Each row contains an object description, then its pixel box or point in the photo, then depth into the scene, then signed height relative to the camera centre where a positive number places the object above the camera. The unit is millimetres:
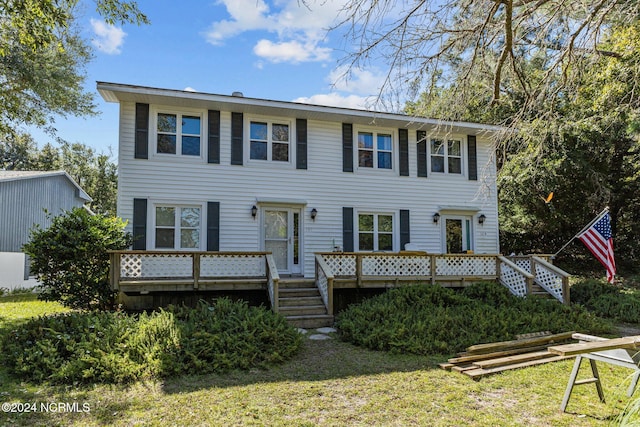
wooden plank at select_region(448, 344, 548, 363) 5914 -1692
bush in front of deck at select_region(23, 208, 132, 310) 8297 -316
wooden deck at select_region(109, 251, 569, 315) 8750 -682
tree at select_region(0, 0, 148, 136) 7160 +5192
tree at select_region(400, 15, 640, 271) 9344 +2571
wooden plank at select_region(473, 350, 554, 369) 5721 -1697
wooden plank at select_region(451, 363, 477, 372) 5559 -1724
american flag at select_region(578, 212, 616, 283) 10578 +115
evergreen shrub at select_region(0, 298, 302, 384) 5277 -1484
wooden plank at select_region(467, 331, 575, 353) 6301 -1618
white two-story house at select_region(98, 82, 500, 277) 10531 +1847
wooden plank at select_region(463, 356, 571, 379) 5335 -1730
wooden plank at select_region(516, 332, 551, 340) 7175 -1641
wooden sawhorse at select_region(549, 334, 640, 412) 3838 -1106
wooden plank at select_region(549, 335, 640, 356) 3814 -990
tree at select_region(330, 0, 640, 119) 5164 +2898
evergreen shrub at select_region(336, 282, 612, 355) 6902 -1451
